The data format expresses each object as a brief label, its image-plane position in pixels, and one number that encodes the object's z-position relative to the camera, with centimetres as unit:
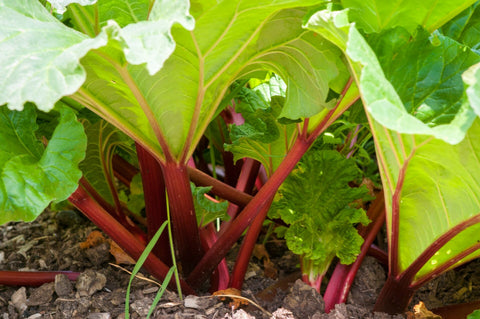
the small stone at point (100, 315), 102
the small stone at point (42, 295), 105
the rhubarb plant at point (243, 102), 84
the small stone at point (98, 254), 114
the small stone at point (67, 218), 129
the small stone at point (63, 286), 105
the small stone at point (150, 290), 105
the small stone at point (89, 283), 106
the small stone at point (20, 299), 106
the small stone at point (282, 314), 102
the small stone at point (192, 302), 102
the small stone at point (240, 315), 100
